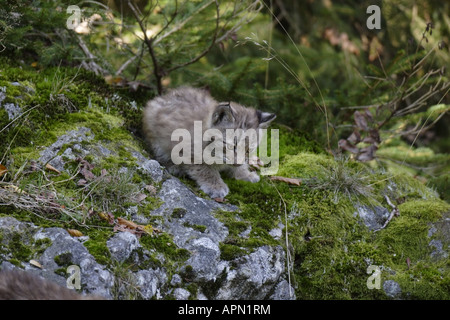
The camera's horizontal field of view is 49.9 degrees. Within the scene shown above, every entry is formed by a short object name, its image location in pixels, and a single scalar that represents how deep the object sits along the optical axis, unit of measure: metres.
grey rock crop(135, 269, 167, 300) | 3.71
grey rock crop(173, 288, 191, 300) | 3.83
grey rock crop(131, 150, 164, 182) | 4.96
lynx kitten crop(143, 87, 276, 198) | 5.27
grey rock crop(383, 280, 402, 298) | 4.40
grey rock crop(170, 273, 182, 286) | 3.90
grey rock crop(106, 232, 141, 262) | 3.78
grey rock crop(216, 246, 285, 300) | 4.09
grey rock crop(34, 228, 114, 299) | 3.51
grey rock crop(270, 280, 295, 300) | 4.36
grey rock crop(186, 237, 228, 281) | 4.01
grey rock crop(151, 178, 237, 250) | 4.34
